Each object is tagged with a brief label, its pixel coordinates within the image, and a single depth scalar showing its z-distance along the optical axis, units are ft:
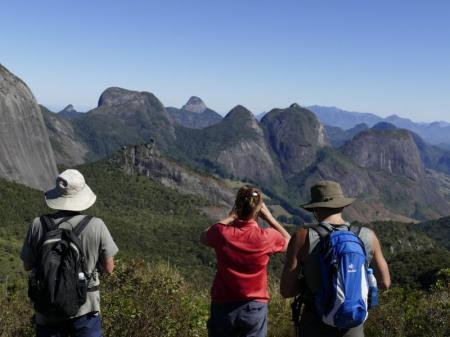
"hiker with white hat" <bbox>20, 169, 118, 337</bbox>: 17.83
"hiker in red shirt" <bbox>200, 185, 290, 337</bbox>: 20.07
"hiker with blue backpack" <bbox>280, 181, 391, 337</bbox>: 16.90
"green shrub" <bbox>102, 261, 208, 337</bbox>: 24.56
